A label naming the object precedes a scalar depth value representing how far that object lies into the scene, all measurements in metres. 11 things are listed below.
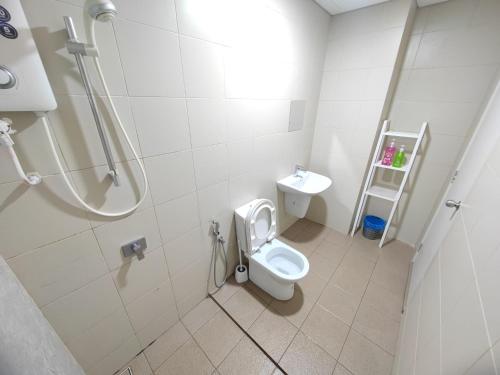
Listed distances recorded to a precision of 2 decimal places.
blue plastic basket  2.27
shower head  0.59
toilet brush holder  1.74
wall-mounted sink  1.92
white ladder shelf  1.83
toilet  1.51
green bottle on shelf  1.95
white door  1.15
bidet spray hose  1.46
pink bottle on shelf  2.00
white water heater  0.51
